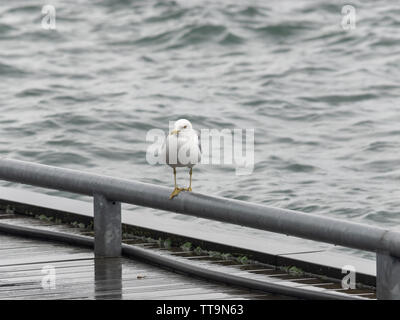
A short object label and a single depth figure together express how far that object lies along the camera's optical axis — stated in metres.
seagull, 11.73
